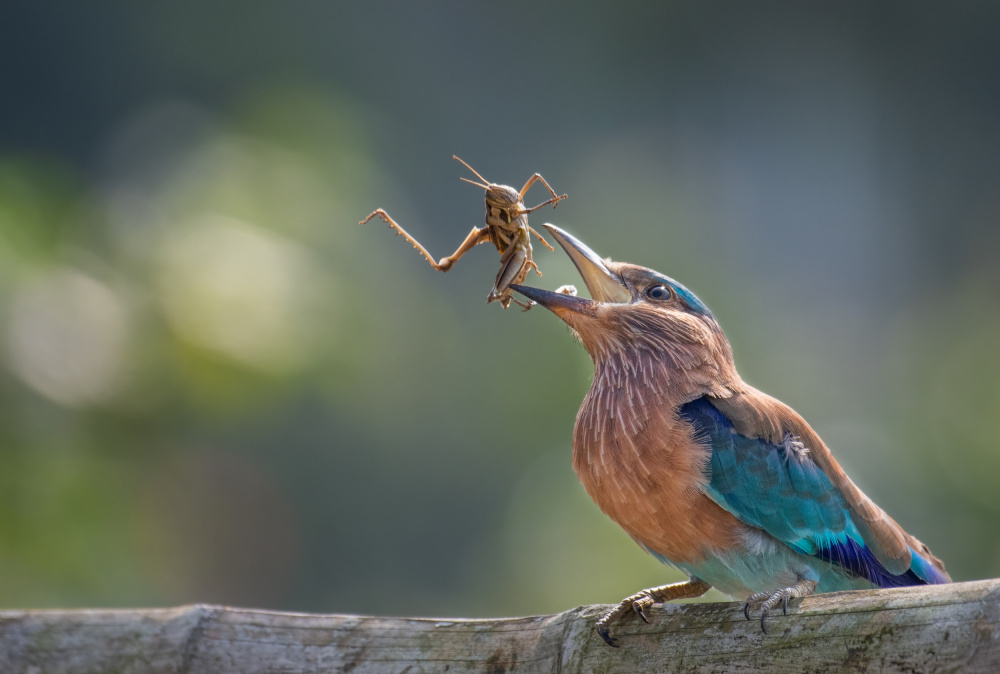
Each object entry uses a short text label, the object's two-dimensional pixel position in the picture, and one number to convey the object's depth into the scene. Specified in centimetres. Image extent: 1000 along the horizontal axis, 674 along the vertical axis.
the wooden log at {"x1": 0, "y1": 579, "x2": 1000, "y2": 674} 514
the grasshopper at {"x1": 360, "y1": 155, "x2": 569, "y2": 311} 525
